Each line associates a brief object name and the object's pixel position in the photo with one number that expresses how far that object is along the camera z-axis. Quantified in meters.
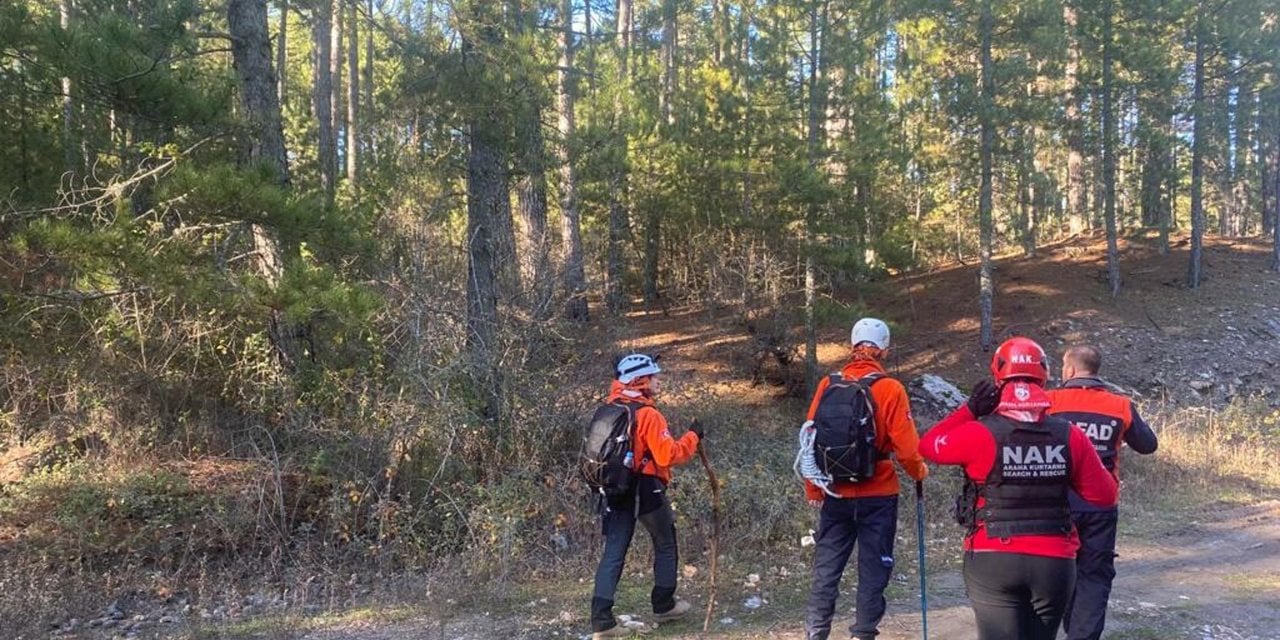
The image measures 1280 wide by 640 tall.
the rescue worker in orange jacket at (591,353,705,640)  5.08
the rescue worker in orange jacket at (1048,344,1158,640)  4.65
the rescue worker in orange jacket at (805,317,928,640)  4.68
